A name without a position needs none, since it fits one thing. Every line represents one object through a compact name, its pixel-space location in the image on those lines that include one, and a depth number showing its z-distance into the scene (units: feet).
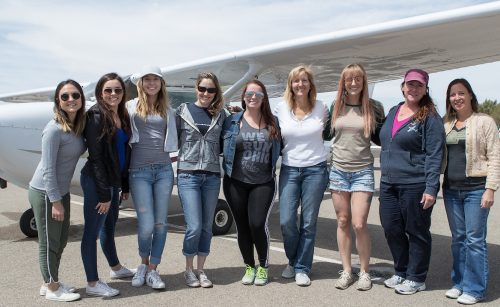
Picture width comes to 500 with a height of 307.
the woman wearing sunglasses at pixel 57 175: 10.07
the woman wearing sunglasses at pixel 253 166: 11.87
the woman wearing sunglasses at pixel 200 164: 11.72
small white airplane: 15.15
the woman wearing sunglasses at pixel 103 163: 10.50
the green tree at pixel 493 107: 216.33
